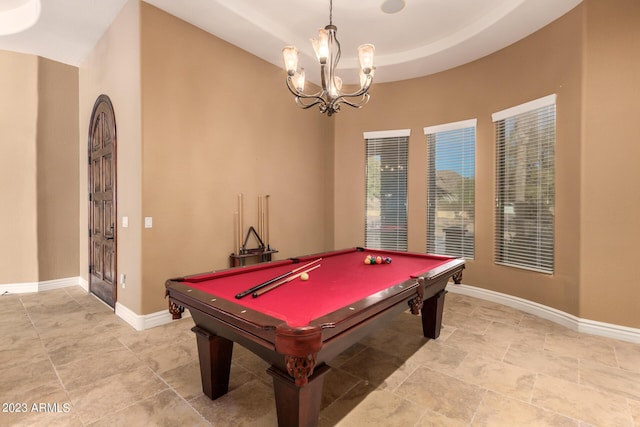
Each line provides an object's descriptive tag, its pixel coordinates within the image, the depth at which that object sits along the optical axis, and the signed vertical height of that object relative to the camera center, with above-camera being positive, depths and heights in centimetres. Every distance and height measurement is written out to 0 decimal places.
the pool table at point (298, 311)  132 -53
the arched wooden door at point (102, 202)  362 +8
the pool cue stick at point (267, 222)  430 -20
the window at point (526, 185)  355 +29
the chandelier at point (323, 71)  261 +124
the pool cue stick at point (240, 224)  394 -21
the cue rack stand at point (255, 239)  392 -42
